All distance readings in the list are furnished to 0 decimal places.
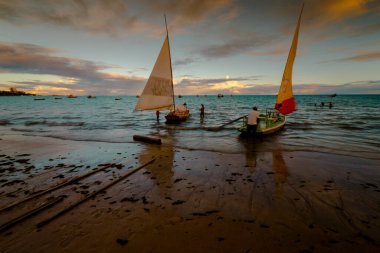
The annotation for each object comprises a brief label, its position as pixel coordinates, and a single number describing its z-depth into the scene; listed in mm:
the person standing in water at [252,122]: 16453
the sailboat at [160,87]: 19203
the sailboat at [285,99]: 17875
